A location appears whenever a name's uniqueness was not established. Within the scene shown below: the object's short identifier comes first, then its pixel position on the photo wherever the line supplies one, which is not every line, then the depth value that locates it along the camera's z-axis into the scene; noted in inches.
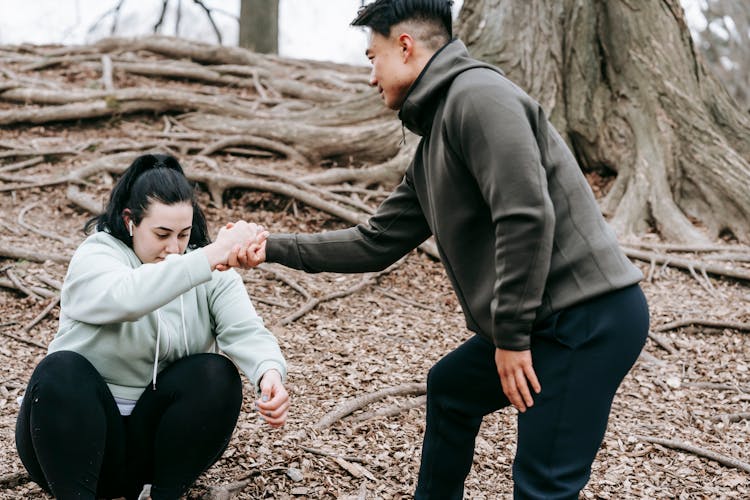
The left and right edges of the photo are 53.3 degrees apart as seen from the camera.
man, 74.5
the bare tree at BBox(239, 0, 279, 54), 405.4
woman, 92.9
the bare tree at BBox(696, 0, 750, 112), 704.4
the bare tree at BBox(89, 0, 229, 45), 486.4
